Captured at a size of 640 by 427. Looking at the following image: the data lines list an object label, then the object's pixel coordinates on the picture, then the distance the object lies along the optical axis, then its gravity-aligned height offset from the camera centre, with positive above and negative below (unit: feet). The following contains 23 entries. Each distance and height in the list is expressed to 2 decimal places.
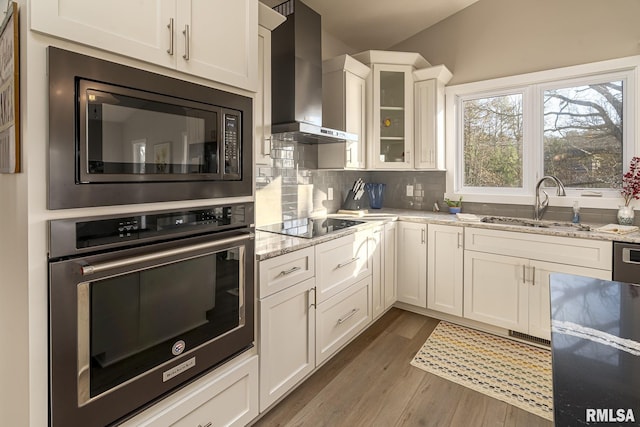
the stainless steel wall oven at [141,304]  3.36 -1.13
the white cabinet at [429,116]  10.52 +2.82
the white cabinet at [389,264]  9.63 -1.60
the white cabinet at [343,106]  9.78 +2.95
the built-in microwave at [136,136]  3.25 +0.81
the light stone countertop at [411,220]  6.01 -0.55
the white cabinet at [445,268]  9.28 -1.66
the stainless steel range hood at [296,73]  7.79 +3.13
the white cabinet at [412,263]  9.91 -1.62
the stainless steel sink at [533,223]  8.40 -0.41
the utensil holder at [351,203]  11.11 +0.15
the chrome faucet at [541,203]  9.45 +0.13
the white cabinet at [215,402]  4.24 -2.60
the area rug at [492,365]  6.57 -3.44
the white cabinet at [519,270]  7.63 -1.48
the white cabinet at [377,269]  8.99 -1.62
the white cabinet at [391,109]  10.50 +3.05
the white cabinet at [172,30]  3.28 +2.00
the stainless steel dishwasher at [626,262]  6.99 -1.11
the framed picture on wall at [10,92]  3.22 +1.14
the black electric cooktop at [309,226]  7.37 -0.45
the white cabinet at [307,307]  5.71 -1.94
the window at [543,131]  8.80 +2.18
